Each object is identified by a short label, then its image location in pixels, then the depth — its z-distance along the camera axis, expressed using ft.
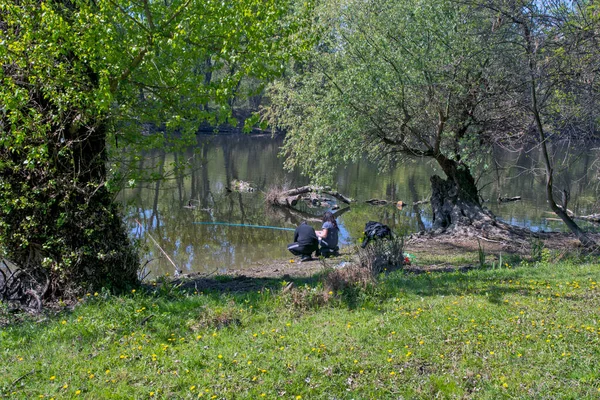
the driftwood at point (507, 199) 75.51
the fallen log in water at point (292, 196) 71.51
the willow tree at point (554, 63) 26.40
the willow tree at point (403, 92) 39.22
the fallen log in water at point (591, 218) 59.60
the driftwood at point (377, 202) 73.72
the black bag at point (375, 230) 39.14
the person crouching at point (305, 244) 40.01
